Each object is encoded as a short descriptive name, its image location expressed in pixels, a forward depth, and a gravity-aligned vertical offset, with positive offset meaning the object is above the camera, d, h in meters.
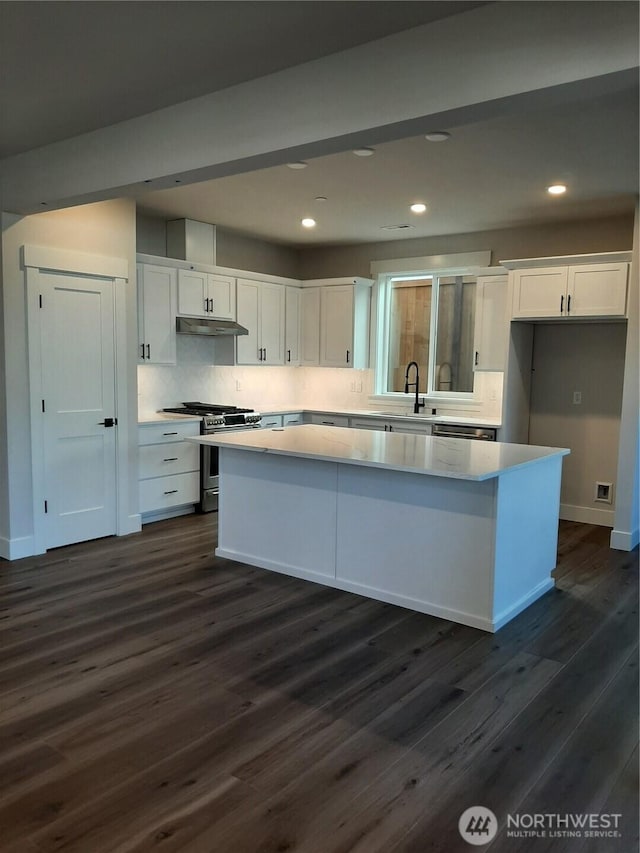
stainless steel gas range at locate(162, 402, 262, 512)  5.75 -0.54
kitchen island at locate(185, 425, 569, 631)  3.45 -0.87
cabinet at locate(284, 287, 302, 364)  6.95 +0.49
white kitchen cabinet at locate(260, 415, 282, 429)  6.47 -0.54
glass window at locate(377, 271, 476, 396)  6.56 +0.43
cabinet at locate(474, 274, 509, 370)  5.87 +0.46
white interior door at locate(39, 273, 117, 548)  4.54 -0.30
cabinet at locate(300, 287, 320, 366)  7.03 +0.48
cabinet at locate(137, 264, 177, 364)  5.39 +0.45
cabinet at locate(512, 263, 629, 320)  5.07 +0.68
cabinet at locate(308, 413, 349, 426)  6.65 -0.52
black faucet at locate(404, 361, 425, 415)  6.61 -0.15
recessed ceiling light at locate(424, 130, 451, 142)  3.14 +1.16
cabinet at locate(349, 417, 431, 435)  6.06 -0.53
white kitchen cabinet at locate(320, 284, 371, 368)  6.77 +0.48
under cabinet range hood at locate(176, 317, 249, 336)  5.74 +0.38
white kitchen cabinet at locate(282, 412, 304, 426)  6.79 -0.53
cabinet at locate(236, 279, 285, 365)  6.42 +0.49
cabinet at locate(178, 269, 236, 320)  5.75 +0.68
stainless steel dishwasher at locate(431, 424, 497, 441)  5.70 -0.54
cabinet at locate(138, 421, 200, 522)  5.33 -0.88
